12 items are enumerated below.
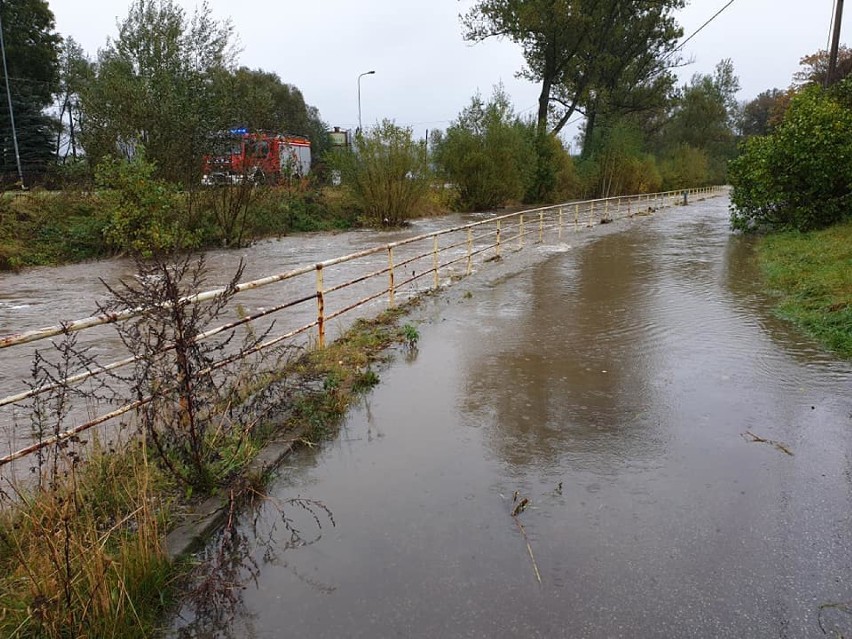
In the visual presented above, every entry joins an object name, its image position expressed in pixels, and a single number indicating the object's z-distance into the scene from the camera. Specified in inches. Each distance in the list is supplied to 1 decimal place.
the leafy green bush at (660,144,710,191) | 2171.5
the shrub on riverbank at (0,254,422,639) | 102.0
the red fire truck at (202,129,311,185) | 709.9
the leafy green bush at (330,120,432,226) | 946.7
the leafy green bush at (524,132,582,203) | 1482.5
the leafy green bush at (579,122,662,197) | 1740.9
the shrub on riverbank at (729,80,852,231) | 617.6
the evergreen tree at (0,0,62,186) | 1268.5
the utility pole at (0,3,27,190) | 1089.4
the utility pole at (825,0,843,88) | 783.7
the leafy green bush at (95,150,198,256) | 609.6
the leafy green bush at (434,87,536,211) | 1227.2
